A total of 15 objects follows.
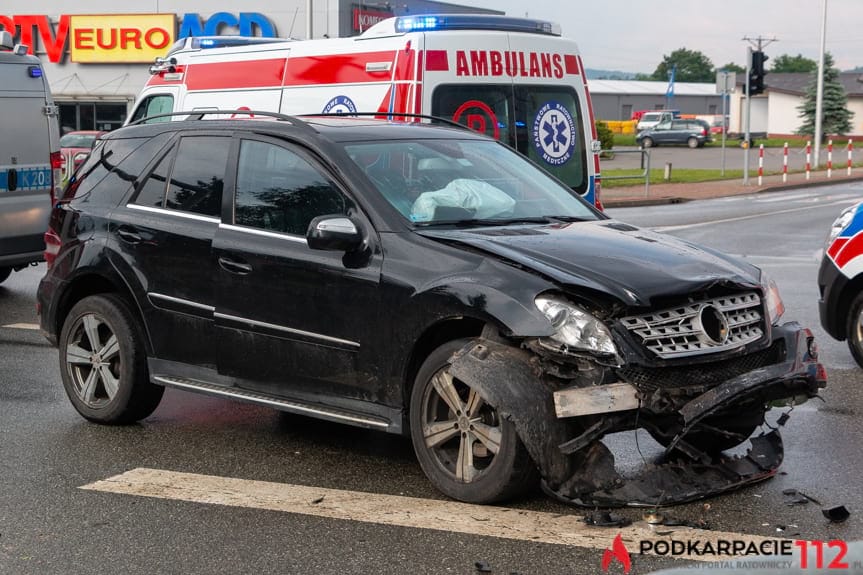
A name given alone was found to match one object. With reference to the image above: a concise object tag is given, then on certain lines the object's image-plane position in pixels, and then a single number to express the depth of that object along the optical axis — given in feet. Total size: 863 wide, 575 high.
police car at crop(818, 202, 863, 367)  26.55
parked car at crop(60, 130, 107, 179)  86.22
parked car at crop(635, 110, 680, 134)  221.25
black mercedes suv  16.53
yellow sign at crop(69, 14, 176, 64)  131.13
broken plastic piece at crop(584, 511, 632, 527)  16.14
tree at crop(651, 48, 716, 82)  599.57
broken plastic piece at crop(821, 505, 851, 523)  16.33
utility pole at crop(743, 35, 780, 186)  102.53
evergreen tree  242.58
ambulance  34.91
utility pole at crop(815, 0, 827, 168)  141.70
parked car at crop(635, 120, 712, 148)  209.46
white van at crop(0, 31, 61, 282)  38.75
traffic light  102.89
